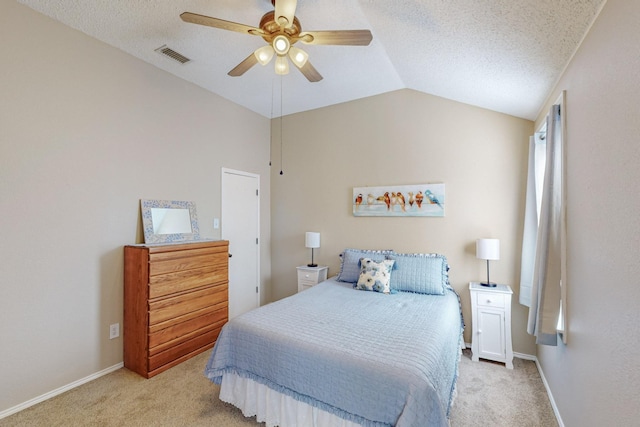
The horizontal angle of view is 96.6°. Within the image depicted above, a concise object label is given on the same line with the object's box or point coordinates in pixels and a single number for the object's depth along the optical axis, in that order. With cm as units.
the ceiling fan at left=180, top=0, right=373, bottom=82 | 172
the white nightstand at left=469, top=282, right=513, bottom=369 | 271
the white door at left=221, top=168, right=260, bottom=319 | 381
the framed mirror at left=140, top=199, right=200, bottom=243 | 287
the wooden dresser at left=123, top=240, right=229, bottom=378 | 251
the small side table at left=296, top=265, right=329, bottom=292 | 385
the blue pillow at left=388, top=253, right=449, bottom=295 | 290
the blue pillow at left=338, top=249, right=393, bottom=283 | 330
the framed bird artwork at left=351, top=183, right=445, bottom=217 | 330
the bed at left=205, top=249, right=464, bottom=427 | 144
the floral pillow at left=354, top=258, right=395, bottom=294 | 295
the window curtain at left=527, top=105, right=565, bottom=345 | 188
